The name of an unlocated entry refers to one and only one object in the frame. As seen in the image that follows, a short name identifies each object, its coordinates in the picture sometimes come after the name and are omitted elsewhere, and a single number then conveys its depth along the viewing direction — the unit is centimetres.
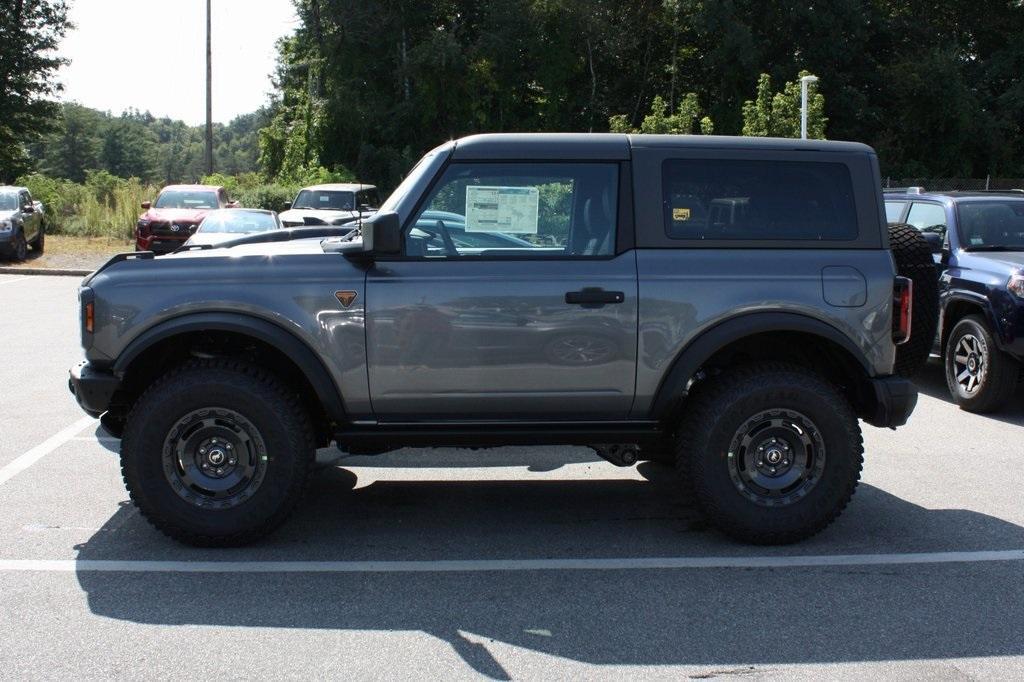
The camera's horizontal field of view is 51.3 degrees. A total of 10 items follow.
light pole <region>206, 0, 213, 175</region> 3372
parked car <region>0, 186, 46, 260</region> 2222
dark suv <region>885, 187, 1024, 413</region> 852
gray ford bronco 518
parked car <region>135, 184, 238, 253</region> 2189
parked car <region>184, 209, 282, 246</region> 1828
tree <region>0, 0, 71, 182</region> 4250
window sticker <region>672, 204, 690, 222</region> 537
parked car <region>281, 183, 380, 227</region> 2025
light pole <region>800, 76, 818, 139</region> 2423
